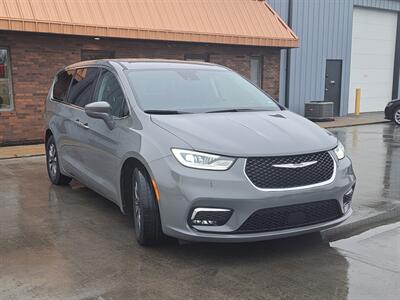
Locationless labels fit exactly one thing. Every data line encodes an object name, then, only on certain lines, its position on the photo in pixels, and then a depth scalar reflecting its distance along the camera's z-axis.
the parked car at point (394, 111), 16.75
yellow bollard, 20.33
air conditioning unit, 17.34
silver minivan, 3.92
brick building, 11.19
